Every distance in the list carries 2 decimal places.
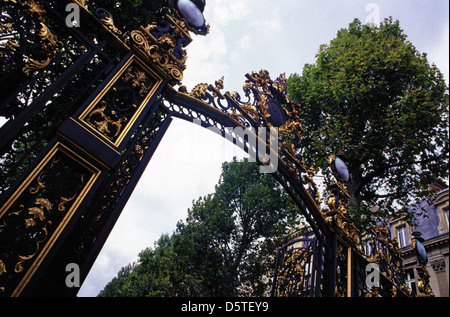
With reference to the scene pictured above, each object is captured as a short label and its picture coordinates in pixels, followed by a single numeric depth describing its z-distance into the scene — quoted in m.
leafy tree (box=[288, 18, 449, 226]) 10.00
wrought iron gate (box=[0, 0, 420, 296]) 2.20
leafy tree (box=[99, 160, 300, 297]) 14.85
